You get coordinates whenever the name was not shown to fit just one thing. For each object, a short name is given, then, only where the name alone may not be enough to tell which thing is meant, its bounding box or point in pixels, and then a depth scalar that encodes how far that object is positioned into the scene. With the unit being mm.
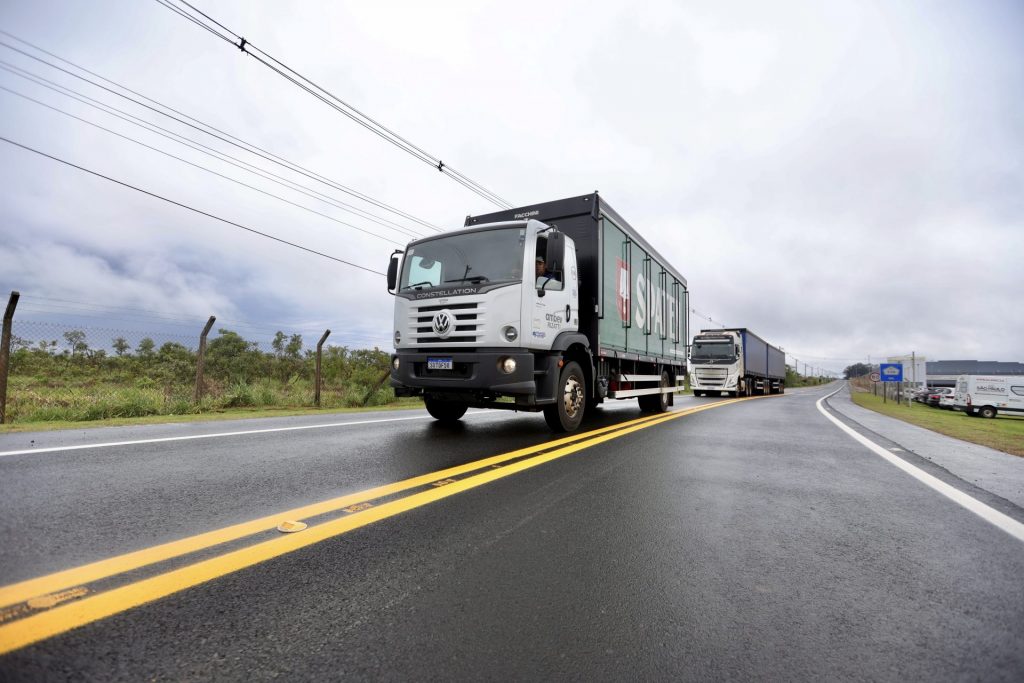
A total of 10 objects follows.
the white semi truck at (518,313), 5812
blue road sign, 37594
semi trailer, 23938
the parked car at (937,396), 32281
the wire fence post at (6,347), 7074
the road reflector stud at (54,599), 1507
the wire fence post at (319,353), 11641
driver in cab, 6152
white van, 24578
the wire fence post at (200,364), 9500
